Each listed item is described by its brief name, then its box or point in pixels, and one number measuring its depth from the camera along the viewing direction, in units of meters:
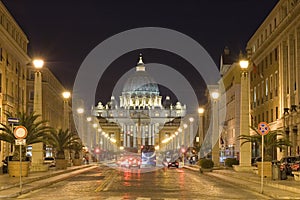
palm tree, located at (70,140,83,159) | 67.25
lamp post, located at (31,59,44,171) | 43.09
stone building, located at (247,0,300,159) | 56.50
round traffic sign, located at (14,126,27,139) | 26.33
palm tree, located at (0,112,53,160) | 37.94
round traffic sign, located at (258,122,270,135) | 26.94
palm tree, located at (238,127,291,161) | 37.88
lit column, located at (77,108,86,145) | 77.70
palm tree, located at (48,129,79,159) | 53.59
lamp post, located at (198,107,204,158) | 78.00
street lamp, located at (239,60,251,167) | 42.66
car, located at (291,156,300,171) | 40.03
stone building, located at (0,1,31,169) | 60.53
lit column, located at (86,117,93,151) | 111.04
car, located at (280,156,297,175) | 41.74
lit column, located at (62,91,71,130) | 57.35
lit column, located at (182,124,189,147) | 114.92
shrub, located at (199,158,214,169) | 54.50
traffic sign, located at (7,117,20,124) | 35.63
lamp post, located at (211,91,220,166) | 57.38
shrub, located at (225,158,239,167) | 57.13
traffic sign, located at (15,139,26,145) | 26.53
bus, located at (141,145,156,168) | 88.69
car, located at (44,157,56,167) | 68.70
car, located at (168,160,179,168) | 74.61
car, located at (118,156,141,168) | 74.56
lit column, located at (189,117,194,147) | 126.19
